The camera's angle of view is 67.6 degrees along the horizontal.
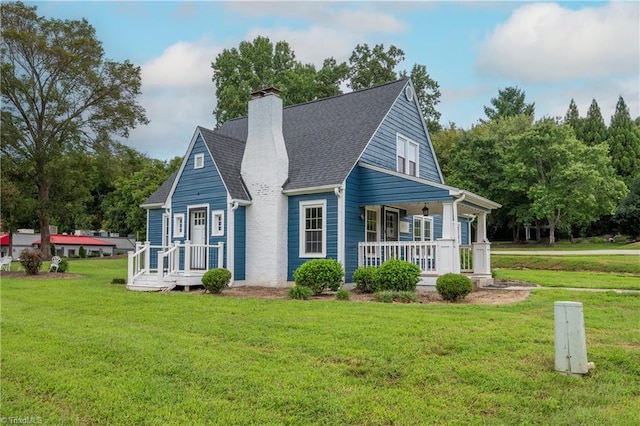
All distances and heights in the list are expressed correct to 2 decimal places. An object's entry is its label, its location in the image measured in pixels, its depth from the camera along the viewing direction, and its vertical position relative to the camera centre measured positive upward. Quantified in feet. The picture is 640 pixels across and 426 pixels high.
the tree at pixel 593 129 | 151.92 +35.68
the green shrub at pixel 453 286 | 35.65 -3.57
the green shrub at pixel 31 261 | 61.82 -2.29
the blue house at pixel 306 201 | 46.55 +3.97
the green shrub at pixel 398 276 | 39.70 -3.09
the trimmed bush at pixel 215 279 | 42.67 -3.39
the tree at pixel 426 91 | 145.79 +45.57
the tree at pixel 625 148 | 144.66 +27.52
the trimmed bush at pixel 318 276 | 40.63 -3.03
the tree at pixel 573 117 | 158.55 +43.66
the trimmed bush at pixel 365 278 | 42.01 -3.44
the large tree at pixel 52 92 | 86.53 +29.48
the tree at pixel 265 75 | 117.29 +43.36
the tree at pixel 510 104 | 192.54 +55.14
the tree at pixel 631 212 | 116.98 +6.26
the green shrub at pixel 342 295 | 36.96 -4.27
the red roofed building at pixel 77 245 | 155.12 -0.73
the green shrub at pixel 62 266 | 67.92 -3.29
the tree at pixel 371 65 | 138.41 +50.89
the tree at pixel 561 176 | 111.55 +15.23
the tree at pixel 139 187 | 136.87 +16.98
